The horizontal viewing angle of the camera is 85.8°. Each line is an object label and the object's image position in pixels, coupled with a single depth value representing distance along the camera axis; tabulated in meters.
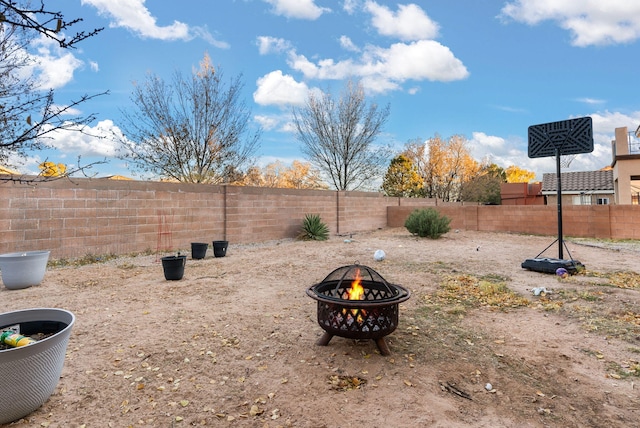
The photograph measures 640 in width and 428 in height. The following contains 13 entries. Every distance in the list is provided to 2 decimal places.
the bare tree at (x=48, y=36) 1.54
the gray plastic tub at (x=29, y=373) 1.74
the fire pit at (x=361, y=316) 2.40
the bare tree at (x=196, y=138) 12.30
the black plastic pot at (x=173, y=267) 5.18
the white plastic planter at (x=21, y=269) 4.66
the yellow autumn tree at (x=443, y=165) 23.69
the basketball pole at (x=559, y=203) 5.91
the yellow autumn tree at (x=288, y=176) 15.92
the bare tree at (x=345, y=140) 18.88
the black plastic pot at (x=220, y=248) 7.57
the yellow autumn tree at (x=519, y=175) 42.12
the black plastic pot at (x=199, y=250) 7.34
